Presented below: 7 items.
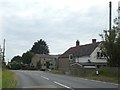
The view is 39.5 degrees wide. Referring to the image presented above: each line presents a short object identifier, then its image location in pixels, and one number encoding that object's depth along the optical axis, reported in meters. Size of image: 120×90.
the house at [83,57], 39.28
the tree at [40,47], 95.49
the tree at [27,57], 80.06
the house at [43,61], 63.77
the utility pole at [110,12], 22.71
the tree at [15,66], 62.72
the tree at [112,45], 22.11
